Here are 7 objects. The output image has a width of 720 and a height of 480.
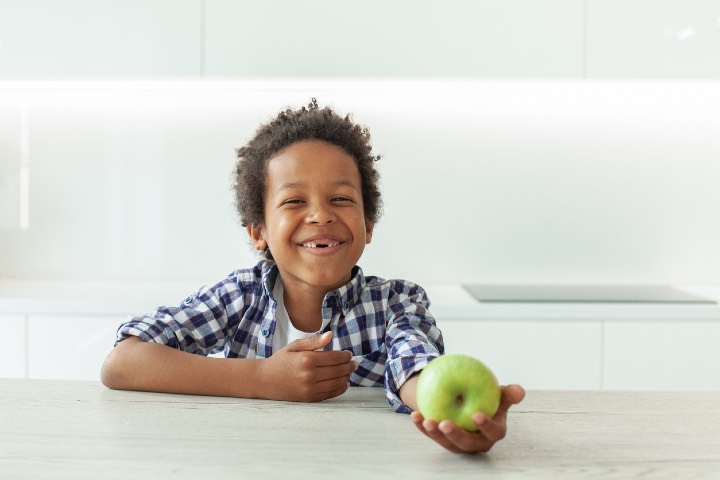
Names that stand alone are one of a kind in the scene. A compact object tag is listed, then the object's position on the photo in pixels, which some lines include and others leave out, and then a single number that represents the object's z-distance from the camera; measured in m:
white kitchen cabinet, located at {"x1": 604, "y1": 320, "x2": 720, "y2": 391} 2.00
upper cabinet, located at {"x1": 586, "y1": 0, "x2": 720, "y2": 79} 2.15
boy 1.02
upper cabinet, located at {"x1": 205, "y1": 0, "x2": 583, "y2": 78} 2.16
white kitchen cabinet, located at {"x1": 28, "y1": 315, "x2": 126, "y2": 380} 2.04
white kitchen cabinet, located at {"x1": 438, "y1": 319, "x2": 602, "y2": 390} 2.00
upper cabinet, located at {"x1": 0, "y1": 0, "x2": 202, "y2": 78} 2.19
